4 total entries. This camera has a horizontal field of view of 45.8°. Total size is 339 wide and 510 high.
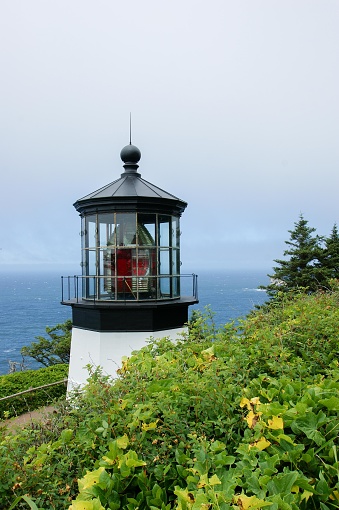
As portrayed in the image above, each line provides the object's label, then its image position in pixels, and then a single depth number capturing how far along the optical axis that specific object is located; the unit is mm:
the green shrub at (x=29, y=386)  10500
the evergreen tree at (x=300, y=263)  20312
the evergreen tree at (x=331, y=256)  20461
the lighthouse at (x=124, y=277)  7852
